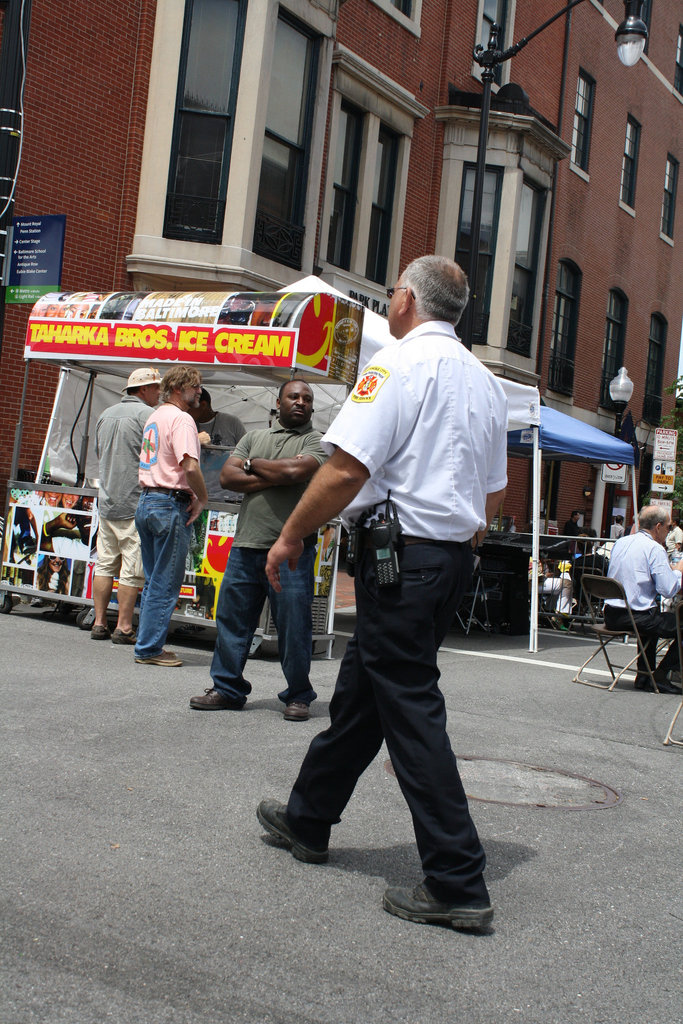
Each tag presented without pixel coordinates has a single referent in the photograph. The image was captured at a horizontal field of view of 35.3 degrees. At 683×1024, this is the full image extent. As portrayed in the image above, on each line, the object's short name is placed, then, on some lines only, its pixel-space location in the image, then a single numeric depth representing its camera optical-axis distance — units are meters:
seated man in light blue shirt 9.16
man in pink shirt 7.38
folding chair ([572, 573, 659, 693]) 9.09
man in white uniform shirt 3.35
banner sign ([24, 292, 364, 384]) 8.69
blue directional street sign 9.26
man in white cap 8.46
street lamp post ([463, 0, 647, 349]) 13.91
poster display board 8.83
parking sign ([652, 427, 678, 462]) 16.42
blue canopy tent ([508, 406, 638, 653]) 11.39
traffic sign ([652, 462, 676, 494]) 16.47
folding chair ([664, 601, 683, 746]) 6.71
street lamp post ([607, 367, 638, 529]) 18.97
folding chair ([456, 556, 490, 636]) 12.20
